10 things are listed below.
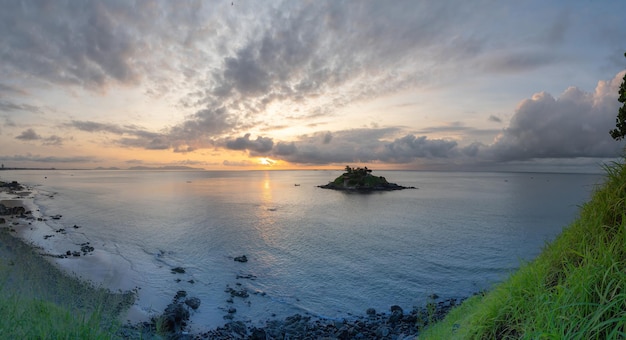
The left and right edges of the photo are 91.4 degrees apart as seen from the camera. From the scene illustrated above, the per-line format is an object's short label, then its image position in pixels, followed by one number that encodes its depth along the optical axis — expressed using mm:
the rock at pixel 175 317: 18188
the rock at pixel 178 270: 30291
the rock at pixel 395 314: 19947
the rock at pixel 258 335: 17500
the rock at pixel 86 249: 36075
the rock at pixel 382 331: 18064
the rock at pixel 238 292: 24906
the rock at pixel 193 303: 22062
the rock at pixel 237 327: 18594
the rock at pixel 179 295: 23700
